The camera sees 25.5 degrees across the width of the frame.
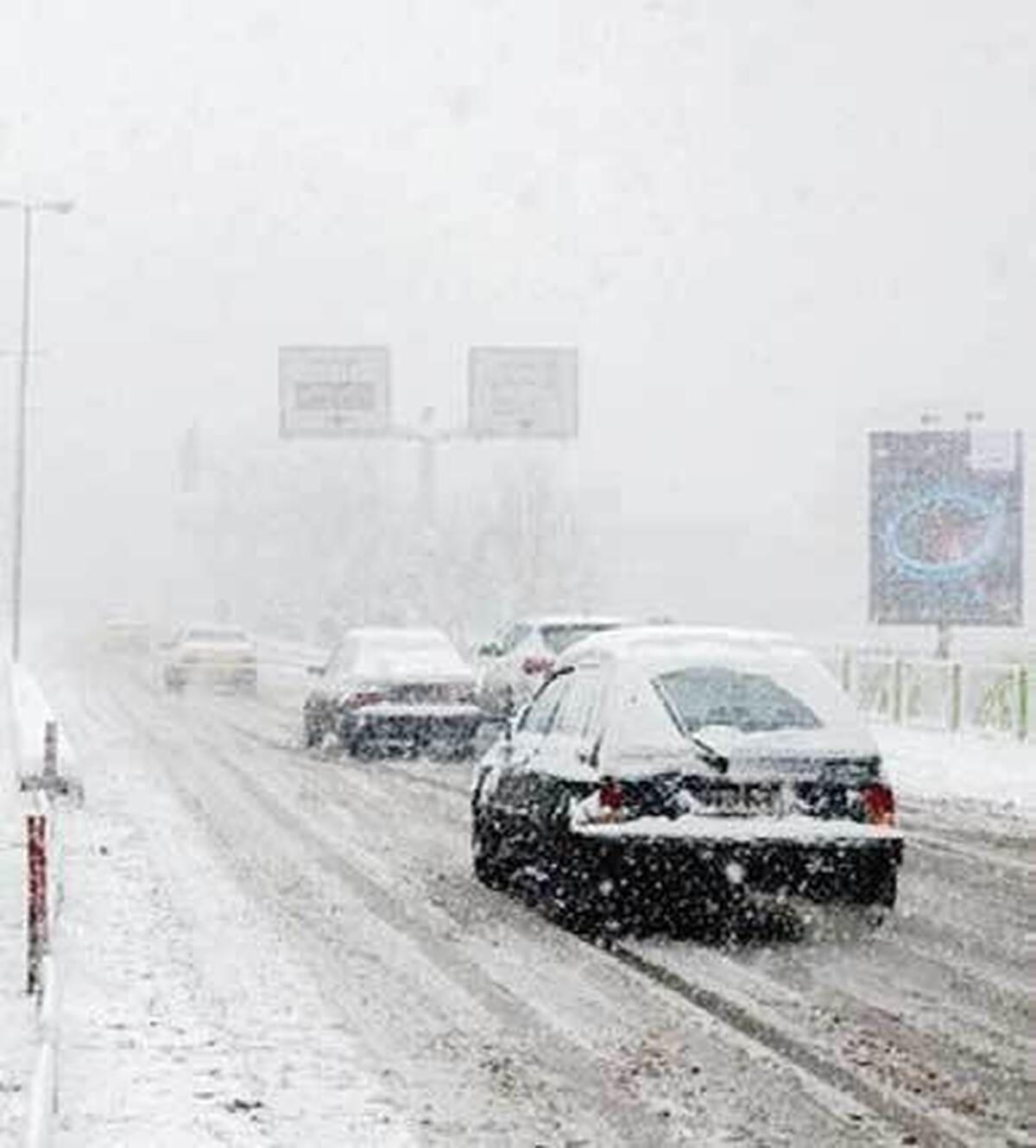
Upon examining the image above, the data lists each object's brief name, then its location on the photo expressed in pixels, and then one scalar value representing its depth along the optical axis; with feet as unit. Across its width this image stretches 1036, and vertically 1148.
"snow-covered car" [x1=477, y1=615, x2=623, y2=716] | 85.51
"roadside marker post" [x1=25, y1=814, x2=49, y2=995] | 31.42
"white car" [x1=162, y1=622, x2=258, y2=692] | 150.41
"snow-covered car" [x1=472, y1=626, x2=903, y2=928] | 37.60
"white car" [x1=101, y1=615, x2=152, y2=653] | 257.14
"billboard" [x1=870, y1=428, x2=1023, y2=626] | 112.68
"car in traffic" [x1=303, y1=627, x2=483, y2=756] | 83.41
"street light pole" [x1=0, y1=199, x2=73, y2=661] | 171.22
